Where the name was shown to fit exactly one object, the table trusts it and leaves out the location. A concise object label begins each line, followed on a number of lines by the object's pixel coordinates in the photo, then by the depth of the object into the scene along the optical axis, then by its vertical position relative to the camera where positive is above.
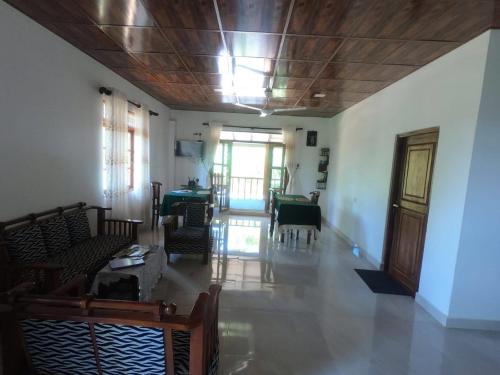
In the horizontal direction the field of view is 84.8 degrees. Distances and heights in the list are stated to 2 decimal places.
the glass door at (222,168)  7.35 -0.20
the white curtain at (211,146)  7.13 +0.37
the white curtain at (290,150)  7.16 +0.39
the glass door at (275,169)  7.40 -0.15
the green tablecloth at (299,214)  4.89 -0.87
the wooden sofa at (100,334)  1.22 -0.83
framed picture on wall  7.29 +0.74
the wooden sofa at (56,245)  2.20 -0.95
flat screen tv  7.18 +0.31
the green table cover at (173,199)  5.07 -0.75
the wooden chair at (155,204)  5.61 -0.98
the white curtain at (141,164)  4.99 -0.15
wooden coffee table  2.48 -1.18
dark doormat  3.40 -1.48
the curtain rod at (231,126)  7.18 +0.92
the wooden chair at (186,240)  3.79 -1.12
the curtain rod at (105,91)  3.75 +0.87
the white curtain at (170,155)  7.07 +0.06
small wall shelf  7.17 -0.03
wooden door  3.22 -0.43
